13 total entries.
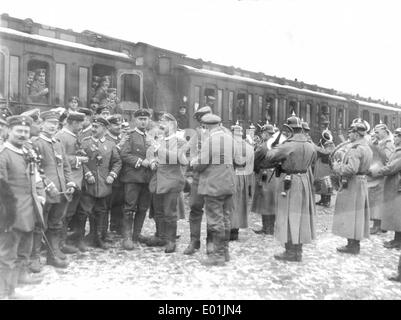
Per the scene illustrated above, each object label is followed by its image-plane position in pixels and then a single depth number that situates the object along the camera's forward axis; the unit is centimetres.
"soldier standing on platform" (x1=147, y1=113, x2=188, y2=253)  546
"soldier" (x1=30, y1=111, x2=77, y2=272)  457
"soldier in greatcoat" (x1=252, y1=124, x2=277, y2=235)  682
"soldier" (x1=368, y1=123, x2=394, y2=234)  714
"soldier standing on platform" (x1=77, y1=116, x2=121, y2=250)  536
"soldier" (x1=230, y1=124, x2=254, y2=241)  626
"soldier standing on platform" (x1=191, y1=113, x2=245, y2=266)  498
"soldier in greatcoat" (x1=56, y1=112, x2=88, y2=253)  509
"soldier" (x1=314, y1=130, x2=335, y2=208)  968
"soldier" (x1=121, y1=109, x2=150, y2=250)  559
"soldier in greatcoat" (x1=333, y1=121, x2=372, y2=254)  564
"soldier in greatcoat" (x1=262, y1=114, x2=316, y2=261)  525
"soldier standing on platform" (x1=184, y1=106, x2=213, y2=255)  543
